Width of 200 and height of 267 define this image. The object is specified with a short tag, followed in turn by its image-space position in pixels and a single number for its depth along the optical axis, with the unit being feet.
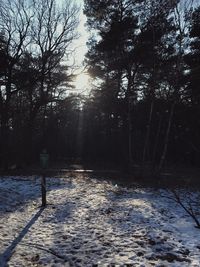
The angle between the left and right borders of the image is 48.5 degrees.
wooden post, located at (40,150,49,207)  20.65
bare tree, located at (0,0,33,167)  48.01
